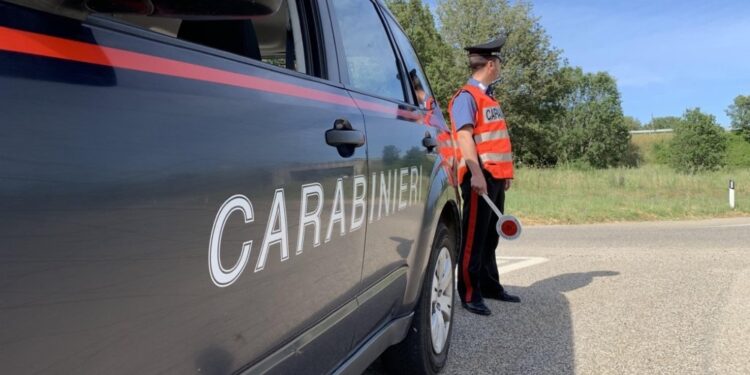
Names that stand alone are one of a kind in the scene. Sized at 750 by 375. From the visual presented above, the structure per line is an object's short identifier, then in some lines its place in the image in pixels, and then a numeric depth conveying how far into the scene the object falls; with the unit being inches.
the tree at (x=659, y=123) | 4259.1
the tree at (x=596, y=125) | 2255.2
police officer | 161.2
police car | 32.5
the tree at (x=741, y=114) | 2711.6
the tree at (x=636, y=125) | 3706.2
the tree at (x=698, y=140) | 2121.1
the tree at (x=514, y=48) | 1503.4
